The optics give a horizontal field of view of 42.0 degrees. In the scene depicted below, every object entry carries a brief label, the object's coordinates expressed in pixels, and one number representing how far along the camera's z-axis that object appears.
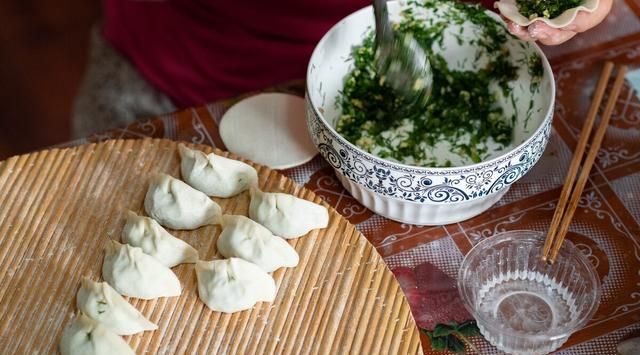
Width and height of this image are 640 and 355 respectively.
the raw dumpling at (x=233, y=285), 1.23
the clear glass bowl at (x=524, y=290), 1.26
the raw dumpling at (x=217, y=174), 1.36
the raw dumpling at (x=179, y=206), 1.33
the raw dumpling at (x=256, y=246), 1.27
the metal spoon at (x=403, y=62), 1.42
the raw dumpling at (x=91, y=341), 1.17
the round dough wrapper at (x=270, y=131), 1.52
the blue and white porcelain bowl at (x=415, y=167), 1.27
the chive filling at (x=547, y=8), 1.32
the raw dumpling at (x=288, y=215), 1.30
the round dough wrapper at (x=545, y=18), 1.28
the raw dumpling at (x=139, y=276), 1.25
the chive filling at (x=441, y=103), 1.49
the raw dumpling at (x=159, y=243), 1.29
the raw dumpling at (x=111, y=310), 1.21
